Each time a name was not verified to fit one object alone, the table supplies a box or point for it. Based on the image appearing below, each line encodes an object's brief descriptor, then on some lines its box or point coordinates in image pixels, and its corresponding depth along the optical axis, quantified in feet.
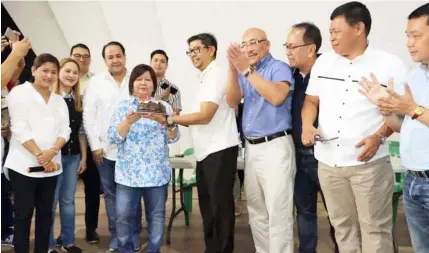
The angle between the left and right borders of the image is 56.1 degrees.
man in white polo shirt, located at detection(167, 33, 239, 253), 7.95
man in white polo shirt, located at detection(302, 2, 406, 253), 6.17
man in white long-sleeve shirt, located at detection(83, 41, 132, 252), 9.34
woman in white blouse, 7.78
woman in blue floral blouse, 8.21
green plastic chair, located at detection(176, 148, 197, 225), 11.68
